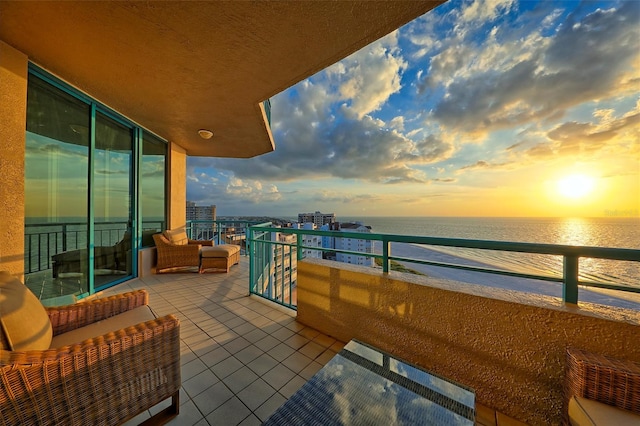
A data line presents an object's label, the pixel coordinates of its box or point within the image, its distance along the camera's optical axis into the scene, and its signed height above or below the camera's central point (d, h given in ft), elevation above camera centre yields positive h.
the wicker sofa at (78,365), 2.66 -2.42
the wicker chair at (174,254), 13.43 -2.80
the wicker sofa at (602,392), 2.85 -2.61
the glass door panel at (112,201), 10.24 +0.52
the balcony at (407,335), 3.89 -3.12
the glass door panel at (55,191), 7.41 +0.74
